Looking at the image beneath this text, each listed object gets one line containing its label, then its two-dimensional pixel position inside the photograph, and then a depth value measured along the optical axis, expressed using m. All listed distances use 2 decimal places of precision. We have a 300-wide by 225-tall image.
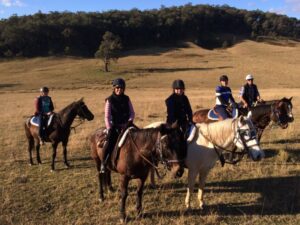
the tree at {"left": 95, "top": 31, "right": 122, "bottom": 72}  48.16
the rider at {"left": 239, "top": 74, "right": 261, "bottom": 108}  8.98
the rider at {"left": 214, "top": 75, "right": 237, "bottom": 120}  7.78
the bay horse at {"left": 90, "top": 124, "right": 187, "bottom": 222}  4.57
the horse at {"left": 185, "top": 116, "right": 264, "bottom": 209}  5.46
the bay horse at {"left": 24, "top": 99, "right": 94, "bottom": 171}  8.41
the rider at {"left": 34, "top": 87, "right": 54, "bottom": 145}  8.46
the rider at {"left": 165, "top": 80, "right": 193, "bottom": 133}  5.75
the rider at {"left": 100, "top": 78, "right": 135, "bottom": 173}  5.47
